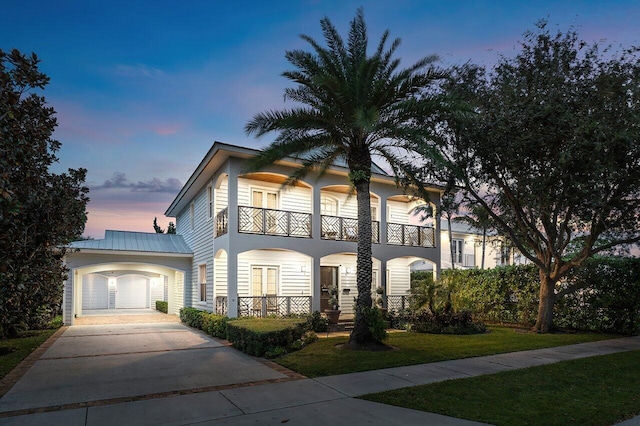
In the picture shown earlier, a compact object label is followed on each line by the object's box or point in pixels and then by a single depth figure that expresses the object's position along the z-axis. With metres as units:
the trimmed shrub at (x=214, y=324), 13.95
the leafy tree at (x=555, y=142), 11.19
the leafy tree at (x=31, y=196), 5.67
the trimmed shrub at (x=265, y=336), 10.76
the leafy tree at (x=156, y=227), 44.00
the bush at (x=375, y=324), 11.15
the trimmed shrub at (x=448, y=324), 14.98
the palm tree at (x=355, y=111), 11.29
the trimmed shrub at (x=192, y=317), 16.95
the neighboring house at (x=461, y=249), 30.94
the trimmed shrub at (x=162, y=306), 26.11
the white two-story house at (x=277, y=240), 15.62
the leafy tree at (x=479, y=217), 17.38
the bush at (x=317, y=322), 15.36
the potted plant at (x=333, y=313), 16.48
